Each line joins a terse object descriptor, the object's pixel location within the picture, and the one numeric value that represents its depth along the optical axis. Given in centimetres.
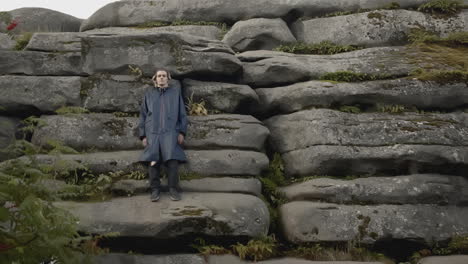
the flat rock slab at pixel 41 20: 2069
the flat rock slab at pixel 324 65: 1538
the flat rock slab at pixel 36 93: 1406
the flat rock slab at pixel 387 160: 1241
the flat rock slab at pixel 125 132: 1318
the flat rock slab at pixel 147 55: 1473
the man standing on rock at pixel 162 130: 1156
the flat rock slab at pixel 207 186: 1162
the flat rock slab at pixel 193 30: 1939
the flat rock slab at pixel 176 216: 1023
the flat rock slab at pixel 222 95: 1455
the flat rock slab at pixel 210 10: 1992
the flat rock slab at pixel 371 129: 1298
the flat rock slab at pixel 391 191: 1172
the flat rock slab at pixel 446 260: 1012
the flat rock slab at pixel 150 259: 961
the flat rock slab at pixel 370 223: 1089
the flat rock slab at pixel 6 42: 1800
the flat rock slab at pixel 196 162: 1224
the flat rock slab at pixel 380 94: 1429
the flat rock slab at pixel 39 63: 1488
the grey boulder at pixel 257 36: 1830
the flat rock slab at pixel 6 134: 1362
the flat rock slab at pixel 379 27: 1803
